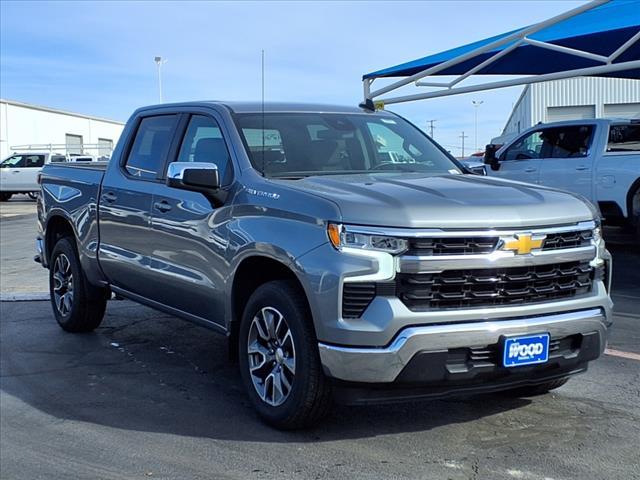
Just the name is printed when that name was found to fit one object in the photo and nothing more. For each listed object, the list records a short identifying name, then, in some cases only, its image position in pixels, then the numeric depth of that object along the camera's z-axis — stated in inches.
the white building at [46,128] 1728.6
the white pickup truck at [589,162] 432.1
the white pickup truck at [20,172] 1184.8
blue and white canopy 412.2
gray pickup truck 145.1
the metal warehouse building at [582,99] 1357.0
